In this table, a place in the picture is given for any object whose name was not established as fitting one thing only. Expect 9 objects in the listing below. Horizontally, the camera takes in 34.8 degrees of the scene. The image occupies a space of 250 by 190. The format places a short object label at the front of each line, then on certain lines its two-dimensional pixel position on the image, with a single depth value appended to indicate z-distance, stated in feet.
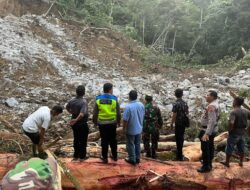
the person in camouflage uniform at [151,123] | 24.52
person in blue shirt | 21.94
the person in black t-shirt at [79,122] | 21.51
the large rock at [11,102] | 37.80
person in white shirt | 20.15
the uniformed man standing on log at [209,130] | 21.35
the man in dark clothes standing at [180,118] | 24.07
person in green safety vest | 21.31
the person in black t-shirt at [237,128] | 22.04
